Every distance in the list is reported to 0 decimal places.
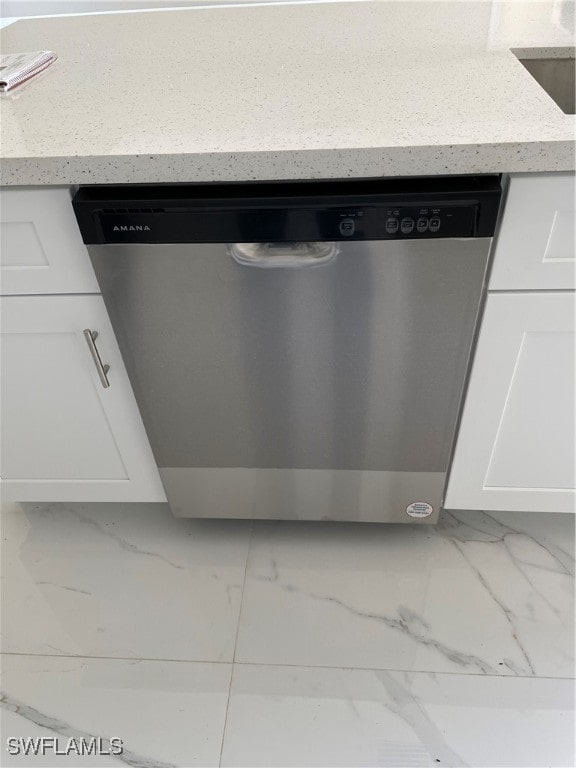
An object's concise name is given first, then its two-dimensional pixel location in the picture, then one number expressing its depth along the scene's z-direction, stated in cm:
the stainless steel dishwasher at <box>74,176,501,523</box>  82
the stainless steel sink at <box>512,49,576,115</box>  114
